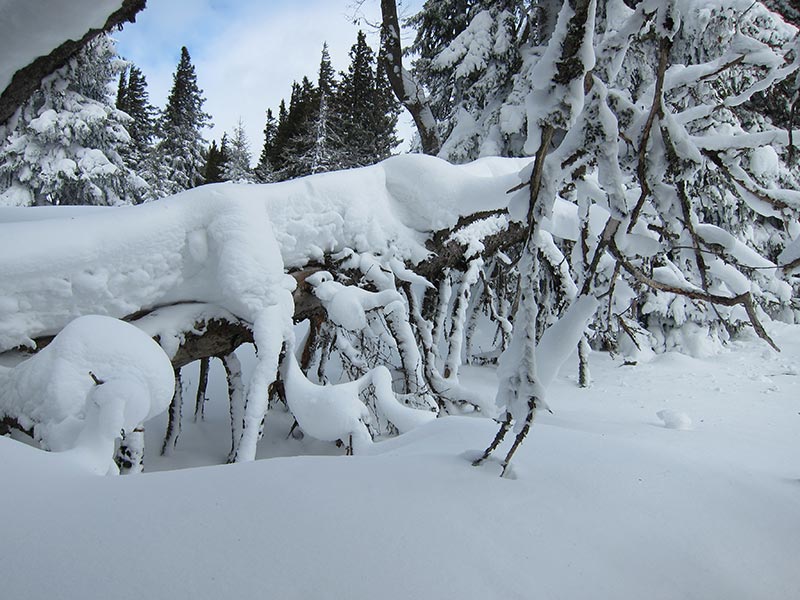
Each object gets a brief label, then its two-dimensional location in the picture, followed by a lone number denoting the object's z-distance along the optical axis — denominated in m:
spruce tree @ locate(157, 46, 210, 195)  25.80
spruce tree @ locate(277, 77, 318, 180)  22.03
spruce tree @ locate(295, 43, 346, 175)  20.78
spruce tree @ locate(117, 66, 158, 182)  25.13
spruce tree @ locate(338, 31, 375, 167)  22.89
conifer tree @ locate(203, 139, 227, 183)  34.98
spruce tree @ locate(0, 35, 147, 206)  12.05
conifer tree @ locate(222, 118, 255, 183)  28.17
